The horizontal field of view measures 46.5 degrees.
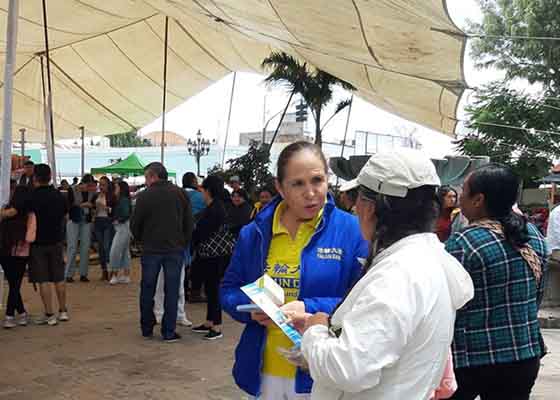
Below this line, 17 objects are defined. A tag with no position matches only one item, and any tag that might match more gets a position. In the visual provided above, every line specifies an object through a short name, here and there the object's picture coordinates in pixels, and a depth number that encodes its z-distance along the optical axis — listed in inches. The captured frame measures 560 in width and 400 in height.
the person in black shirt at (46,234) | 292.5
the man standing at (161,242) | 281.6
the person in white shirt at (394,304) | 63.7
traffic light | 763.5
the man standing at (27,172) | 408.5
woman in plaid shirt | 113.5
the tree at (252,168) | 703.1
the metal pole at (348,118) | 768.9
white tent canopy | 292.2
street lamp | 1350.9
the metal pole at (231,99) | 727.6
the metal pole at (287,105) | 718.3
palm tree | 683.4
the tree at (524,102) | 1160.8
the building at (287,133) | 1689.8
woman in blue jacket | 102.0
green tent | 997.9
